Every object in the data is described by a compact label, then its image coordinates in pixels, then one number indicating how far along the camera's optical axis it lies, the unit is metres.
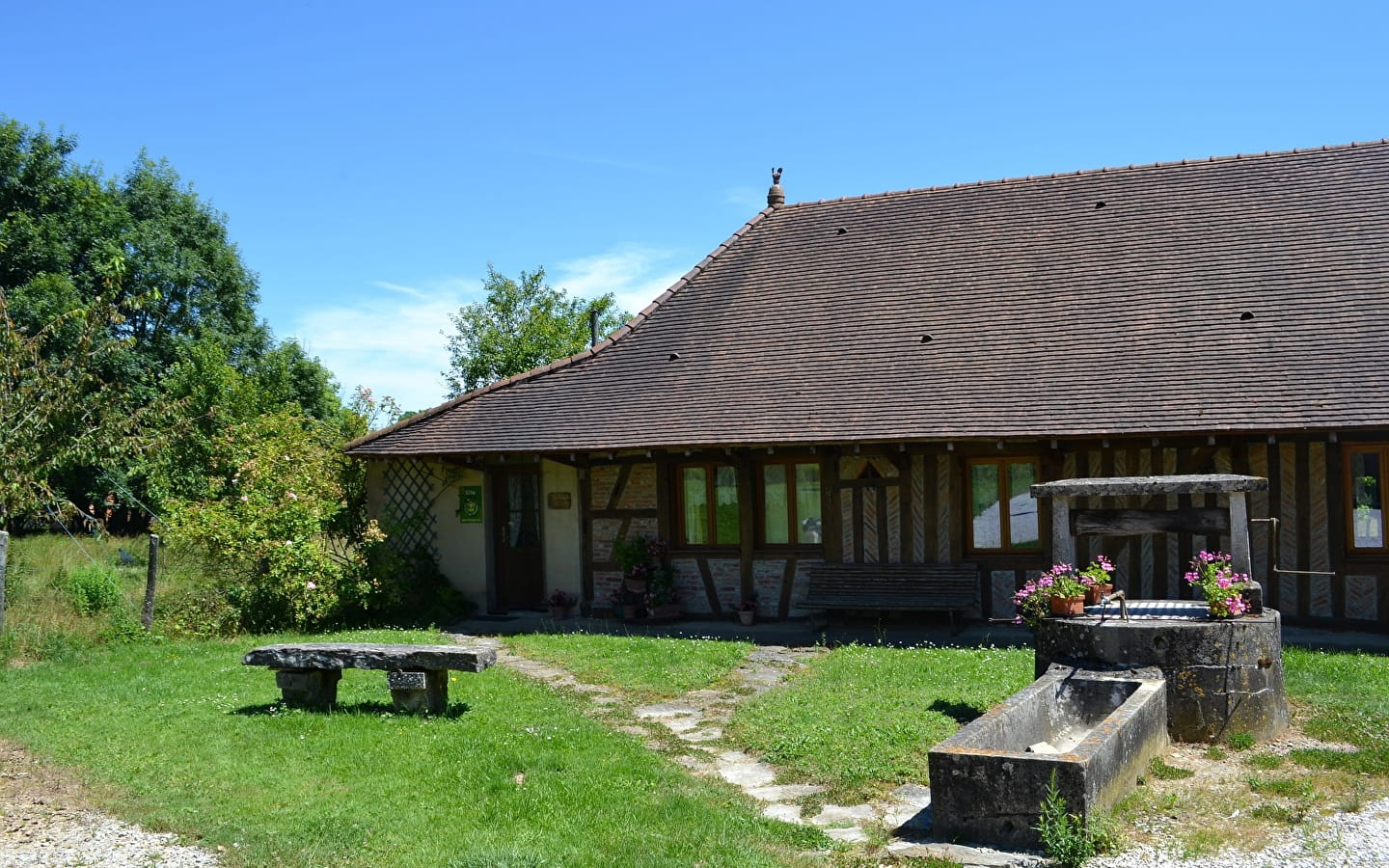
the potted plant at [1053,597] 8.32
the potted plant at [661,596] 14.23
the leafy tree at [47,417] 12.62
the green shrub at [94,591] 13.46
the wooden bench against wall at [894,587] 12.81
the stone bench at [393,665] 8.28
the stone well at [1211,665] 7.63
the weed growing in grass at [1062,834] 5.36
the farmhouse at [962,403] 11.96
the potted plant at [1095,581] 8.50
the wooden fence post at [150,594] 13.09
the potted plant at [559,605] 14.84
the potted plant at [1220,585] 7.87
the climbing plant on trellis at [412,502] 15.59
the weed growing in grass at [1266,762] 7.05
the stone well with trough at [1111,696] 5.68
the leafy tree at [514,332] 32.56
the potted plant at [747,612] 13.85
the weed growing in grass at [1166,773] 6.85
